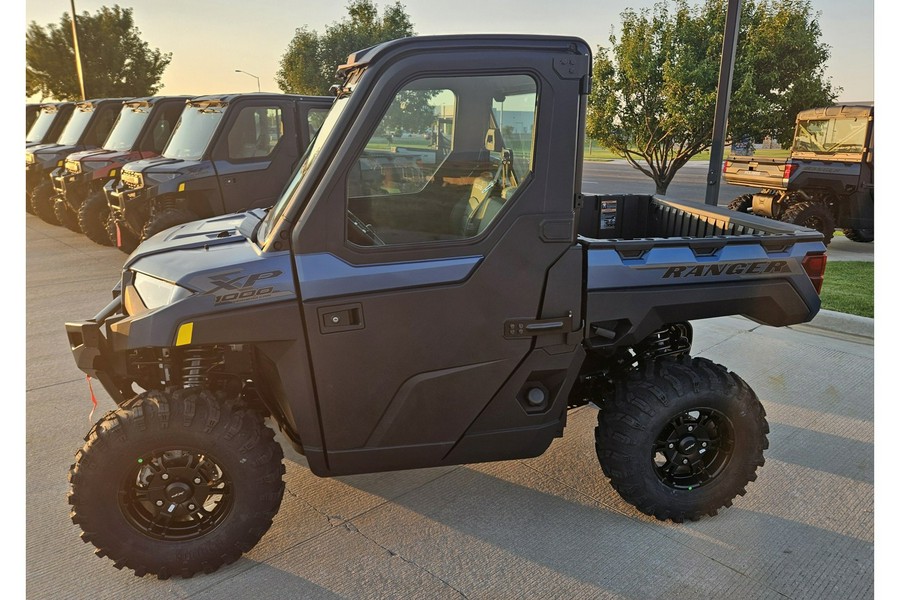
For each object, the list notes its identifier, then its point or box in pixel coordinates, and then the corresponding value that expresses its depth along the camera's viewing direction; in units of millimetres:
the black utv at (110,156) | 10469
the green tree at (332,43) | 28016
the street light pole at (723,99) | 6263
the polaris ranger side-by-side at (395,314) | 2654
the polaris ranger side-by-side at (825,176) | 10703
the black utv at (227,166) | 8266
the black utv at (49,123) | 14711
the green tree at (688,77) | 10938
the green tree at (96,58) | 29984
